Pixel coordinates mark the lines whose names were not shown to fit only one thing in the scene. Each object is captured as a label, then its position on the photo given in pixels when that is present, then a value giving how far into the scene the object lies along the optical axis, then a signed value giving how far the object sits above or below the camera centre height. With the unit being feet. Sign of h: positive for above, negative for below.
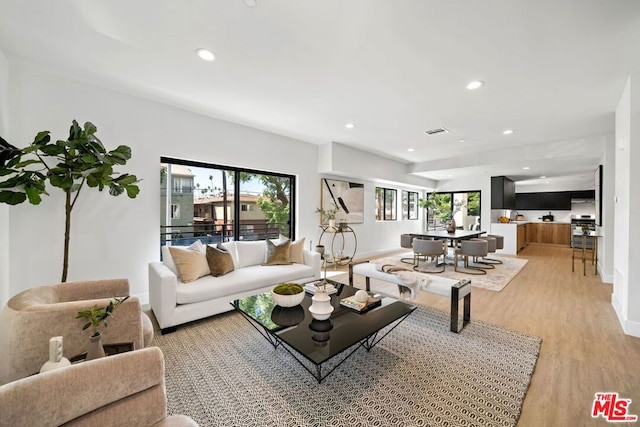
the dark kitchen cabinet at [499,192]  26.32 +2.22
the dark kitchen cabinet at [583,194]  28.78 +2.30
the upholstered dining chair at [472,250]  17.26 -2.51
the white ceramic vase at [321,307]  6.69 -2.50
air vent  15.07 +4.91
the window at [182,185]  12.91 +1.34
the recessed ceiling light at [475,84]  9.52 +4.86
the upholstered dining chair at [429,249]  17.04 -2.44
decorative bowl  7.50 -2.44
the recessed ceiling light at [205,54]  7.78 +4.86
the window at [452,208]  28.45 +0.61
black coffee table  5.66 -2.91
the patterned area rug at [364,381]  5.34 -4.16
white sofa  8.75 -2.86
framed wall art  19.49 +1.08
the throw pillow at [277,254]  12.71 -2.11
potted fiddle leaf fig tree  6.85 +1.31
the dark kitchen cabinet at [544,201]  30.07 +1.58
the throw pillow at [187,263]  9.84 -2.04
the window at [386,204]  25.56 +0.92
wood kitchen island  25.08 -2.16
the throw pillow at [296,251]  13.46 -2.09
